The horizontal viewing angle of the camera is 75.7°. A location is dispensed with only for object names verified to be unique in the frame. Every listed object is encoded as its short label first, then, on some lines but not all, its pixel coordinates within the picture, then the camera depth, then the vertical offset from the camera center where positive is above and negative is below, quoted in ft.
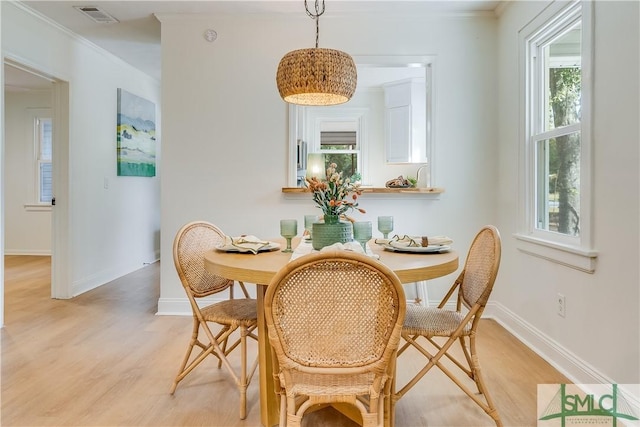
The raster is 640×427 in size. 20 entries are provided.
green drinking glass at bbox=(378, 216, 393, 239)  6.85 -0.34
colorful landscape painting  15.24 +2.67
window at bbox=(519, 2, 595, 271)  6.89 +1.40
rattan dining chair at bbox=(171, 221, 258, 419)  6.12 -1.65
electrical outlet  7.54 -1.86
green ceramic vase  5.86 -0.40
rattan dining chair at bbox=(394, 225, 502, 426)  5.46 -1.66
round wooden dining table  4.80 -0.78
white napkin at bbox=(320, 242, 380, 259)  5.07 -0.58
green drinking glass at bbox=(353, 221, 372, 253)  6.07 -0.41
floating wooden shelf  10.63 +0.36
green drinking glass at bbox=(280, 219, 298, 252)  6.31 -0.41
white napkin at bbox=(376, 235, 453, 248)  6.20 -0.58
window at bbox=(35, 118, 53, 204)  20.24 +2.27
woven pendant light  6.35 +2.04
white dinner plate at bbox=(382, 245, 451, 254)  5.92 -0.66
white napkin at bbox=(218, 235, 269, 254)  6.02 -0.61
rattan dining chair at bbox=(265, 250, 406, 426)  3.81 -1.20
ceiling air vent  10.68 +5.06
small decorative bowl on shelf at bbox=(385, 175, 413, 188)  11.09 +0.56
